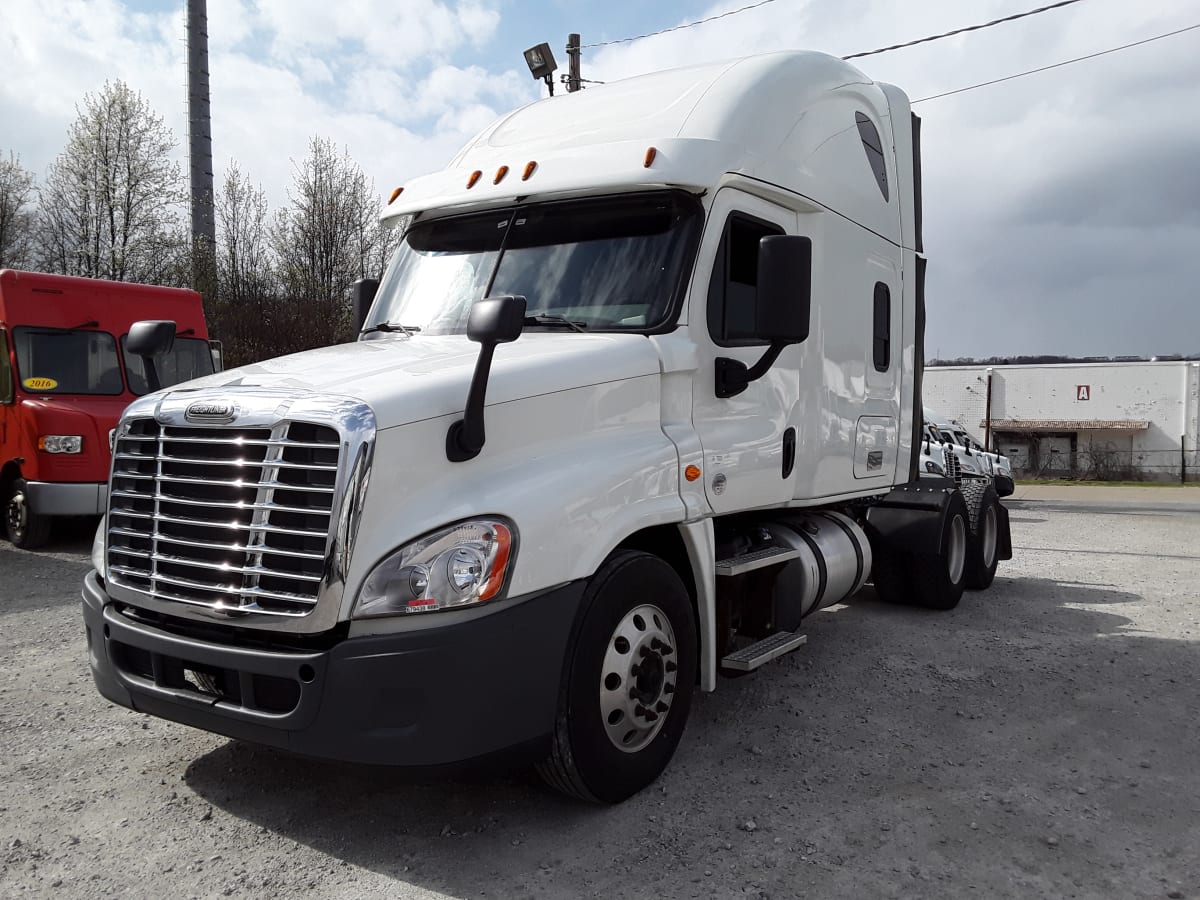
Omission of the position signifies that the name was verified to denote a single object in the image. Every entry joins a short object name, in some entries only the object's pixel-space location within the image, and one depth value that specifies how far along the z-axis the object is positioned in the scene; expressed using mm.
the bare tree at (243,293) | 25031
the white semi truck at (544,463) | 3354
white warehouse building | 43625
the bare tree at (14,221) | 28062
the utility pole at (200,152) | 24719
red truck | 10656
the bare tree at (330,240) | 28078
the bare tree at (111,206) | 26547
